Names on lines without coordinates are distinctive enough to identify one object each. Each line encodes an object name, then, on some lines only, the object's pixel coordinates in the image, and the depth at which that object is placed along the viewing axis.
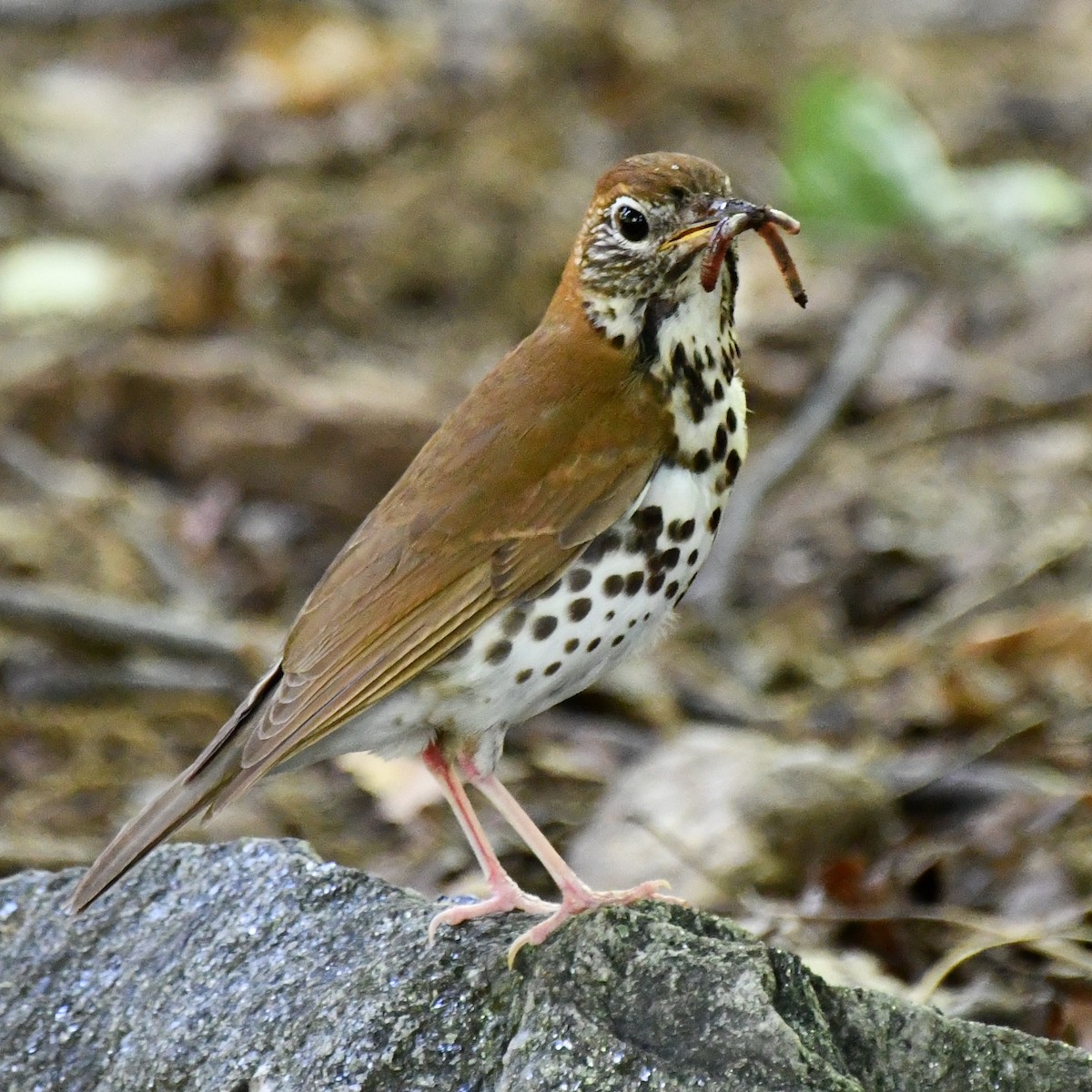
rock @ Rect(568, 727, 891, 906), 9.62
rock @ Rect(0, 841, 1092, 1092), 6.05
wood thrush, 7.21
